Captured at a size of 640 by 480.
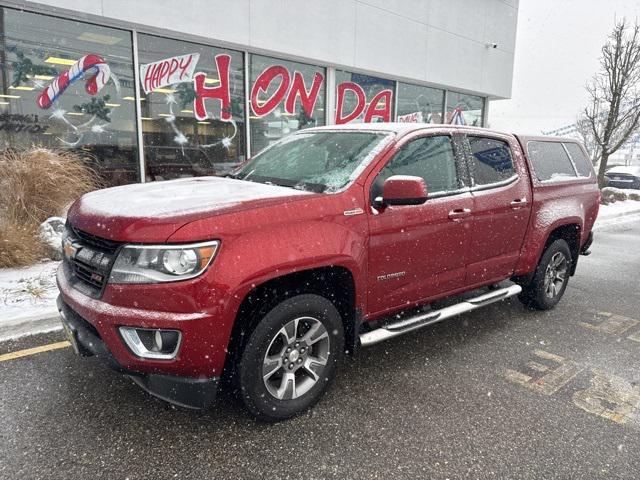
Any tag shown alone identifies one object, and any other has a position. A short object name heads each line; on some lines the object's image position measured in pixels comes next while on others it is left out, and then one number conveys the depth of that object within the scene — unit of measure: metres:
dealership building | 7.88
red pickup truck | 2.37
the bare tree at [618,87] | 16.48
